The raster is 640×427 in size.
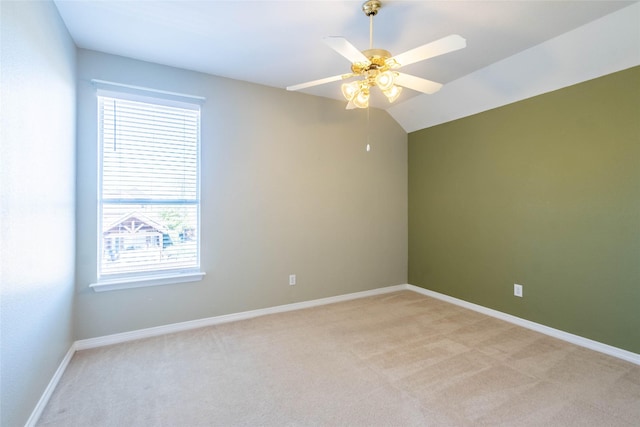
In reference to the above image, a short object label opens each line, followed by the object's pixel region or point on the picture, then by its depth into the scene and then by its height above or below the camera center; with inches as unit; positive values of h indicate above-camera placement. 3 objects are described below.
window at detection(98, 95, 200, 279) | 105.6 +10.1
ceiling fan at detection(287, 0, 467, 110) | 60.3 +34.7
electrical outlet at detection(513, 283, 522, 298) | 123.5 -31.3
